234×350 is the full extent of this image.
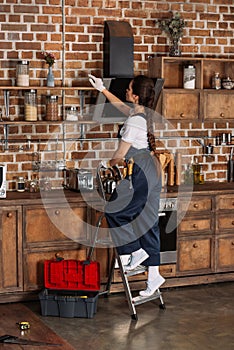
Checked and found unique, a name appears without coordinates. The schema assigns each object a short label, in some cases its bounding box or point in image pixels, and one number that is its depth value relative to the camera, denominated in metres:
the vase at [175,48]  6.46
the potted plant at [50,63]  5.97
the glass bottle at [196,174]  6.68
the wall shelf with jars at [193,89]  6.36
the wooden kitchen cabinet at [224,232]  6.27
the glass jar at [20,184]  6.06
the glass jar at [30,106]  5.98
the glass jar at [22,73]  5.91
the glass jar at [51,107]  6.05
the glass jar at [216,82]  6.62
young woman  5.48
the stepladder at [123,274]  5.37
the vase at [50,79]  6.04
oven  6.02
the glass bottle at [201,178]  6.70
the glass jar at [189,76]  6.47
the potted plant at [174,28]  6.43
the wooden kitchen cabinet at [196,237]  6.12
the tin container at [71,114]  6.11
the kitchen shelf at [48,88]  5.83
